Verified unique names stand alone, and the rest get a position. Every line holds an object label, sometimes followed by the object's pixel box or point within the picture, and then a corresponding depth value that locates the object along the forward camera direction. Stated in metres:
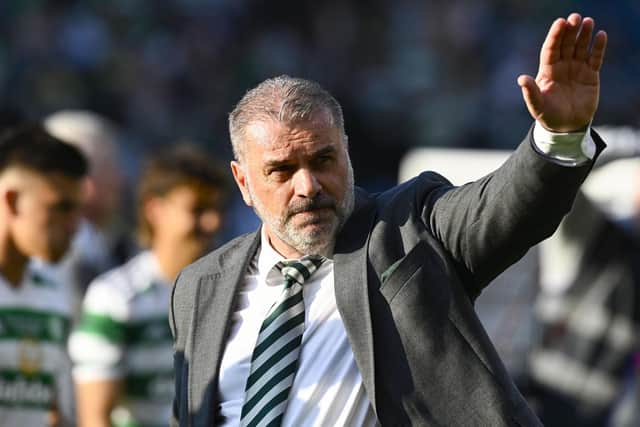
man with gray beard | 7.11
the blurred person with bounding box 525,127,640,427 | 16.97
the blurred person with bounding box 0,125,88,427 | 11.16
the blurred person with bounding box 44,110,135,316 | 16.83
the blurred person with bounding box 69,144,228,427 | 12.89
